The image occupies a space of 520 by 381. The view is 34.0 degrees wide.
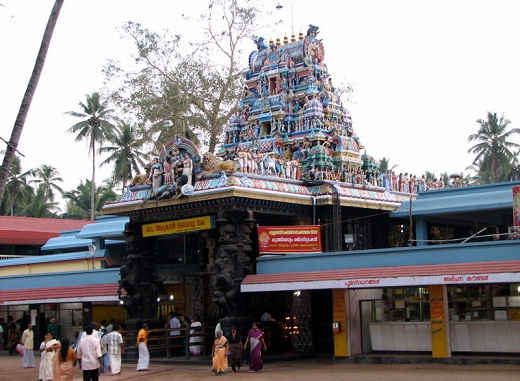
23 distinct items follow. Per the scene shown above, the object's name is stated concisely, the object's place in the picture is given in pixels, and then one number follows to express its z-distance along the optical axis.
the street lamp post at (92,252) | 34.94
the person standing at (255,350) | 22.22
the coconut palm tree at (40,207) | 67.38
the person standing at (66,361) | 16.98
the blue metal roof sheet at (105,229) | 35.44
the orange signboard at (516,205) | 22.47
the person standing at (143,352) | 23.58
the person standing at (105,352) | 23.50
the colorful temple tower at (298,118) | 28.58
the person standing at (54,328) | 30.23
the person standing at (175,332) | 27.27
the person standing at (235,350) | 22.45
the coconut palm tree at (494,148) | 62.62
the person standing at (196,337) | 25.72
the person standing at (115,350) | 23.09
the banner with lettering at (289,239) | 25.36
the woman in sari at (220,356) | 21.69
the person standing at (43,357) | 20.38
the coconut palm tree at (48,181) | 75.81
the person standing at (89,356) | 17.70
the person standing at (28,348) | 26.12
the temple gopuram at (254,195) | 24.98
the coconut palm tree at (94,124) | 60.25
